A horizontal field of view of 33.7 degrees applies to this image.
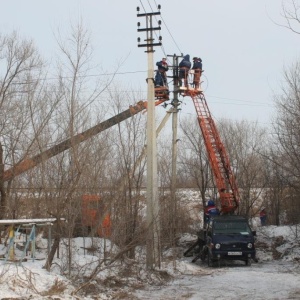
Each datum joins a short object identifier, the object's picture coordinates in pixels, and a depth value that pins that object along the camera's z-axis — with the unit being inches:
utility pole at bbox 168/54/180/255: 731.8
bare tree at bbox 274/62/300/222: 797.9
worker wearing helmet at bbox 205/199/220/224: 903.6
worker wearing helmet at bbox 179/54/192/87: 854.5
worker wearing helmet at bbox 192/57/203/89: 882.1
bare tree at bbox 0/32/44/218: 698.2
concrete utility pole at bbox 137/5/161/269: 614.2
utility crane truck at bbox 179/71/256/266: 773.9
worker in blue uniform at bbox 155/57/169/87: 792.4
